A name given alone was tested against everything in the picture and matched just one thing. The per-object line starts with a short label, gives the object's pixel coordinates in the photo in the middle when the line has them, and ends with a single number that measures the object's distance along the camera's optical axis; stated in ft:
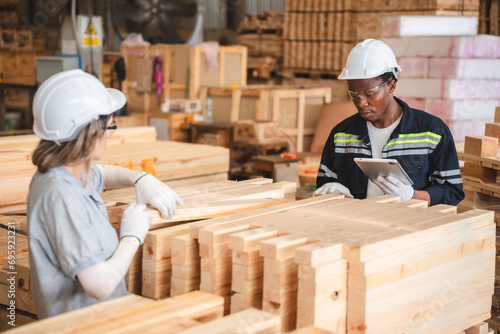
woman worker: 7.25
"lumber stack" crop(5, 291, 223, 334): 6.47
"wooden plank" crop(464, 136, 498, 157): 14.24
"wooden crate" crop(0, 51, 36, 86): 38.70
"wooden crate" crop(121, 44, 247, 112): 32.12
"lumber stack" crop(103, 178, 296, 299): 8.29
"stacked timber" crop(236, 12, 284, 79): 37.29
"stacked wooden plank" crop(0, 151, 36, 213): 14.15
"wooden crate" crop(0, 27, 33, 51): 40.37
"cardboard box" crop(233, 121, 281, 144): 27.12
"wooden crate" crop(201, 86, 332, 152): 28.58
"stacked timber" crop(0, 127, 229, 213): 14.34
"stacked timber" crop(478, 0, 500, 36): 31.01
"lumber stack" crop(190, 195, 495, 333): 7.25
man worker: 11.98
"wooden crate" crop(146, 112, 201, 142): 30.09
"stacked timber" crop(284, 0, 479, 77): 28.22
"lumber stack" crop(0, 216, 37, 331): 9.84
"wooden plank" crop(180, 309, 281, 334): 6.38
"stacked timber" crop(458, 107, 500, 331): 14.04
